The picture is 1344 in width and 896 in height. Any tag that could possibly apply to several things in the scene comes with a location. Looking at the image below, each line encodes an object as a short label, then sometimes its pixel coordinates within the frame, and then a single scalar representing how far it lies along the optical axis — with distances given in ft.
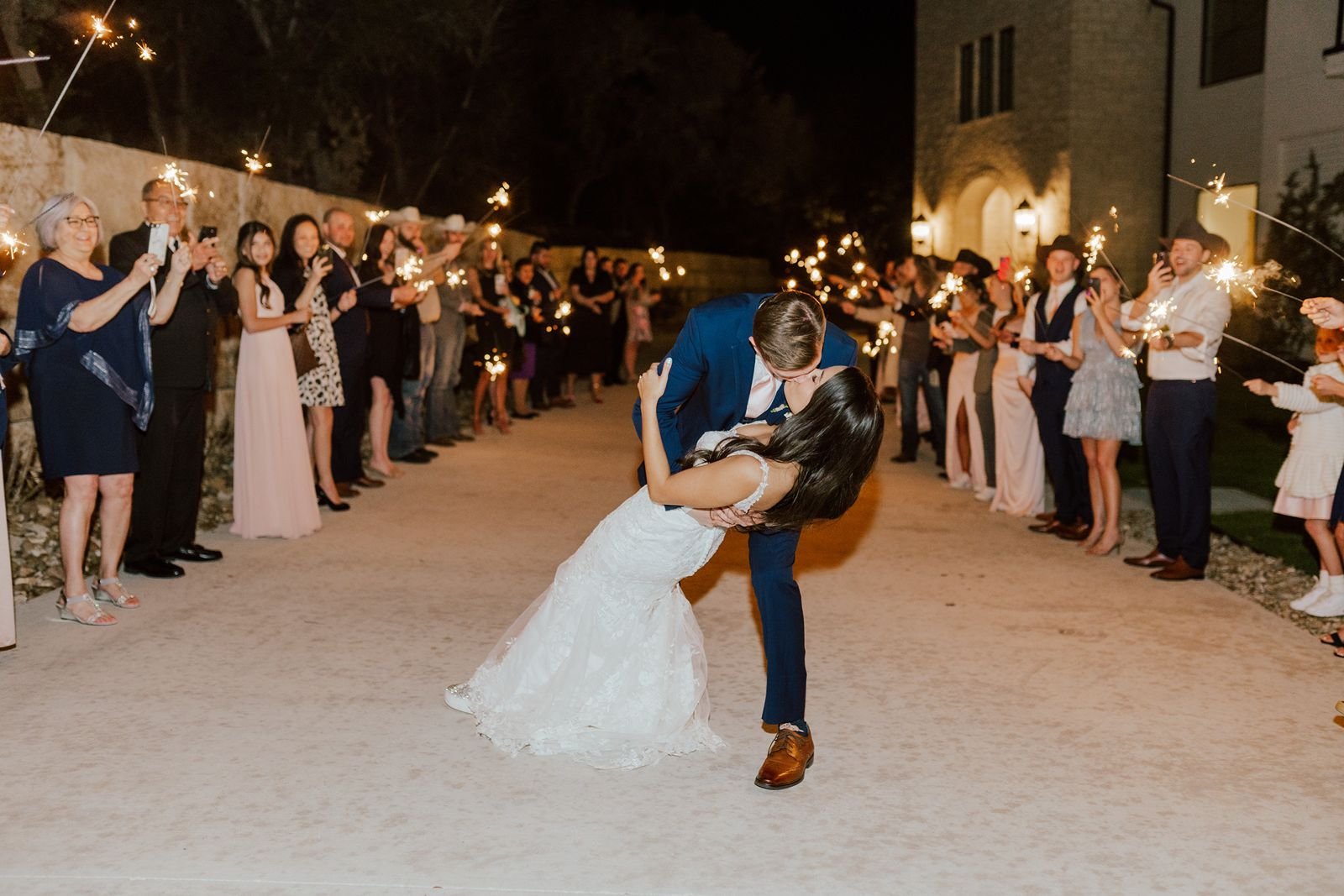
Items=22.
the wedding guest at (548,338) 52.01
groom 13.97
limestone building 63.41
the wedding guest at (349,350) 32.17
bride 13.99
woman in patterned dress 29.53
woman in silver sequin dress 26.27
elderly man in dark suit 23.11
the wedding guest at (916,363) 38.55
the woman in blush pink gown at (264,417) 26.91
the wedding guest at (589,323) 58.03
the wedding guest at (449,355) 42.19
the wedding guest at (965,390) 33.60
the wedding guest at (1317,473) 22.00
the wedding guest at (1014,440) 31.27
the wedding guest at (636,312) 63.93
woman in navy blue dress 19.89
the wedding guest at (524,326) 49.49
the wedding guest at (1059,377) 28.22
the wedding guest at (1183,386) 23.79
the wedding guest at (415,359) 37.19
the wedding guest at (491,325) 45.80
